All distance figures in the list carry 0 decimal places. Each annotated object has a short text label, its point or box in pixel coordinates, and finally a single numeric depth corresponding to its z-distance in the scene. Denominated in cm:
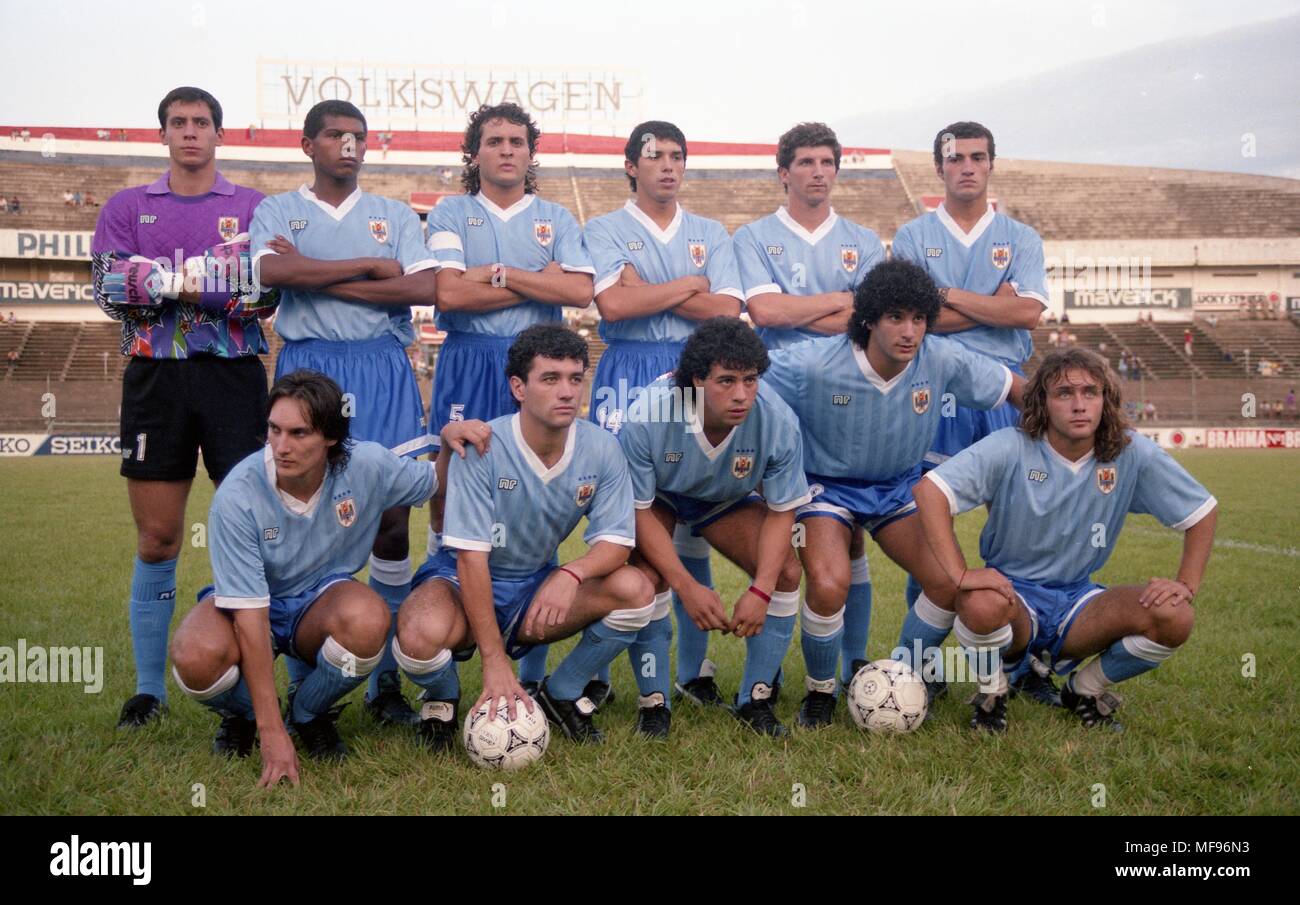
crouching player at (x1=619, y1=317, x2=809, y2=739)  401
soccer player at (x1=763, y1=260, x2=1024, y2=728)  425
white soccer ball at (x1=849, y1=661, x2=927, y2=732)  393
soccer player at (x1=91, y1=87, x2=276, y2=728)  425
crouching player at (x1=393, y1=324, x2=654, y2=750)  382
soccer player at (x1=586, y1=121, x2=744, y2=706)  474
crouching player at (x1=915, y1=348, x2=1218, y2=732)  405
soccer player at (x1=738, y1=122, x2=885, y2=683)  482
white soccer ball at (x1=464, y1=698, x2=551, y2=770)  357
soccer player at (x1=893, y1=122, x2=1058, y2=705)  489
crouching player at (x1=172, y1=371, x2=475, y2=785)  362
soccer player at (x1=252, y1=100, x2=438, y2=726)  437
